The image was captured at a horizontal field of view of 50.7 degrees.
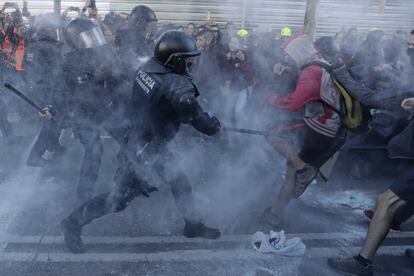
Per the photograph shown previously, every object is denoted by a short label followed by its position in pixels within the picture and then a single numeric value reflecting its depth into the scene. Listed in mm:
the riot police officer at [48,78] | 4039
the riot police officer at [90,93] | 3680
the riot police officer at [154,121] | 2900
